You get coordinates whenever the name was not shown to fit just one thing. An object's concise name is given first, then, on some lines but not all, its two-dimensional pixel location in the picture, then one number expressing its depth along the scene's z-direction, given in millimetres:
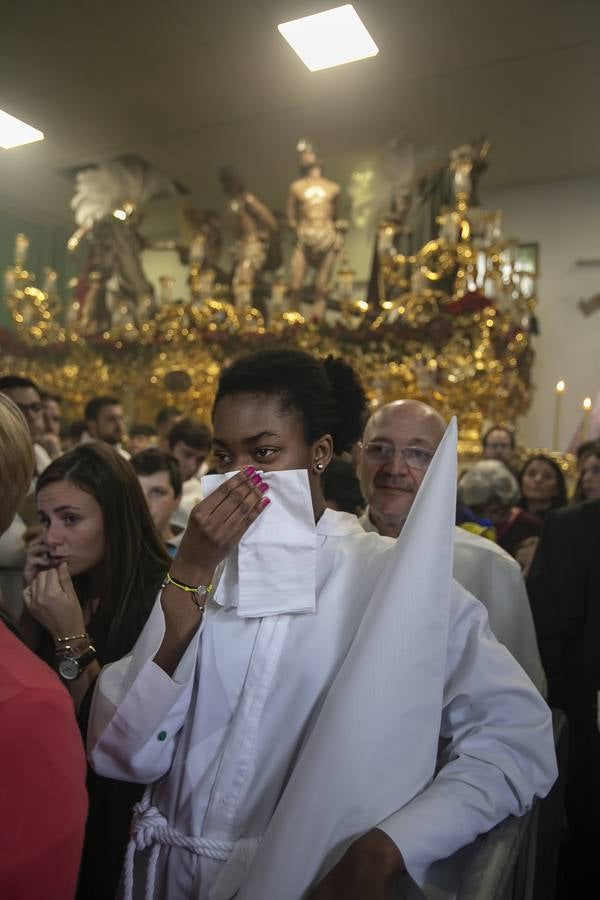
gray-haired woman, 3799
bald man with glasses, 2283
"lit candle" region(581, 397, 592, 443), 6029
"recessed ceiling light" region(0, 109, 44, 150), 5660
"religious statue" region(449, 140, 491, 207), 8656
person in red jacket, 788
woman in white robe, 1084
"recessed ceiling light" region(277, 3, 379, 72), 5301
